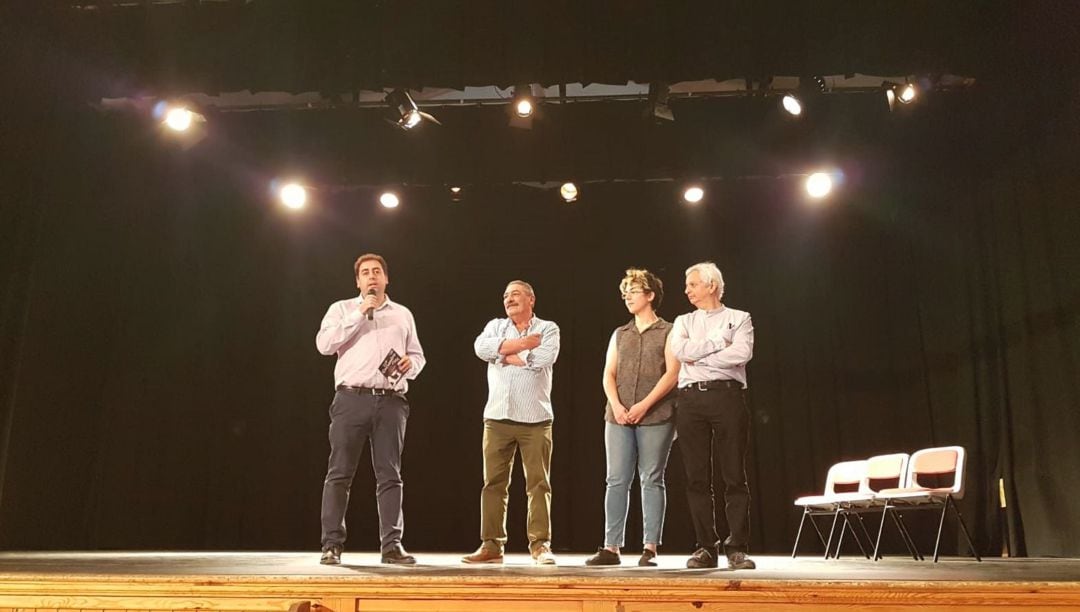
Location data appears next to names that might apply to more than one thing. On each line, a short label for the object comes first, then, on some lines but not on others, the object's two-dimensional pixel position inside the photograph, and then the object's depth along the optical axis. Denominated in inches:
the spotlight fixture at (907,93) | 225.6
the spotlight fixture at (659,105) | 228.2
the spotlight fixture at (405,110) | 234.7
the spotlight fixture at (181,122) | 239.5
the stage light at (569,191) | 283.1
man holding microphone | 150.3
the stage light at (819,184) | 274.2
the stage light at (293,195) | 285.9
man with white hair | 142.0
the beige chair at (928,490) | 187.0
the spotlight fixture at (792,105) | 231.8
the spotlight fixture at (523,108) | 230.1
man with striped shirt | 154.7
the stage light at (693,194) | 284.2
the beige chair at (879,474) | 207.0
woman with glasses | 150.3
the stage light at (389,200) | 292.8
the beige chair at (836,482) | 207.6
